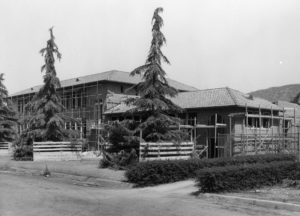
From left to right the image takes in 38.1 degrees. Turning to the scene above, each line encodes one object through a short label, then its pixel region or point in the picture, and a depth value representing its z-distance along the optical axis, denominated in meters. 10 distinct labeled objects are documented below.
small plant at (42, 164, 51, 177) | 21.89
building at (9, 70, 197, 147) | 45.00
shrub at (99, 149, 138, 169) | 22.38
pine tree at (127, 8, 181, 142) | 23.02
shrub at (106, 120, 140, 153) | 22.88
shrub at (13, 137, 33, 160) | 31.58
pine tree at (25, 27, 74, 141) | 32.34
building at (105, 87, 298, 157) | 30.11
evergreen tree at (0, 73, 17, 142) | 45.91
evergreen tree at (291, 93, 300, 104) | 61.00
